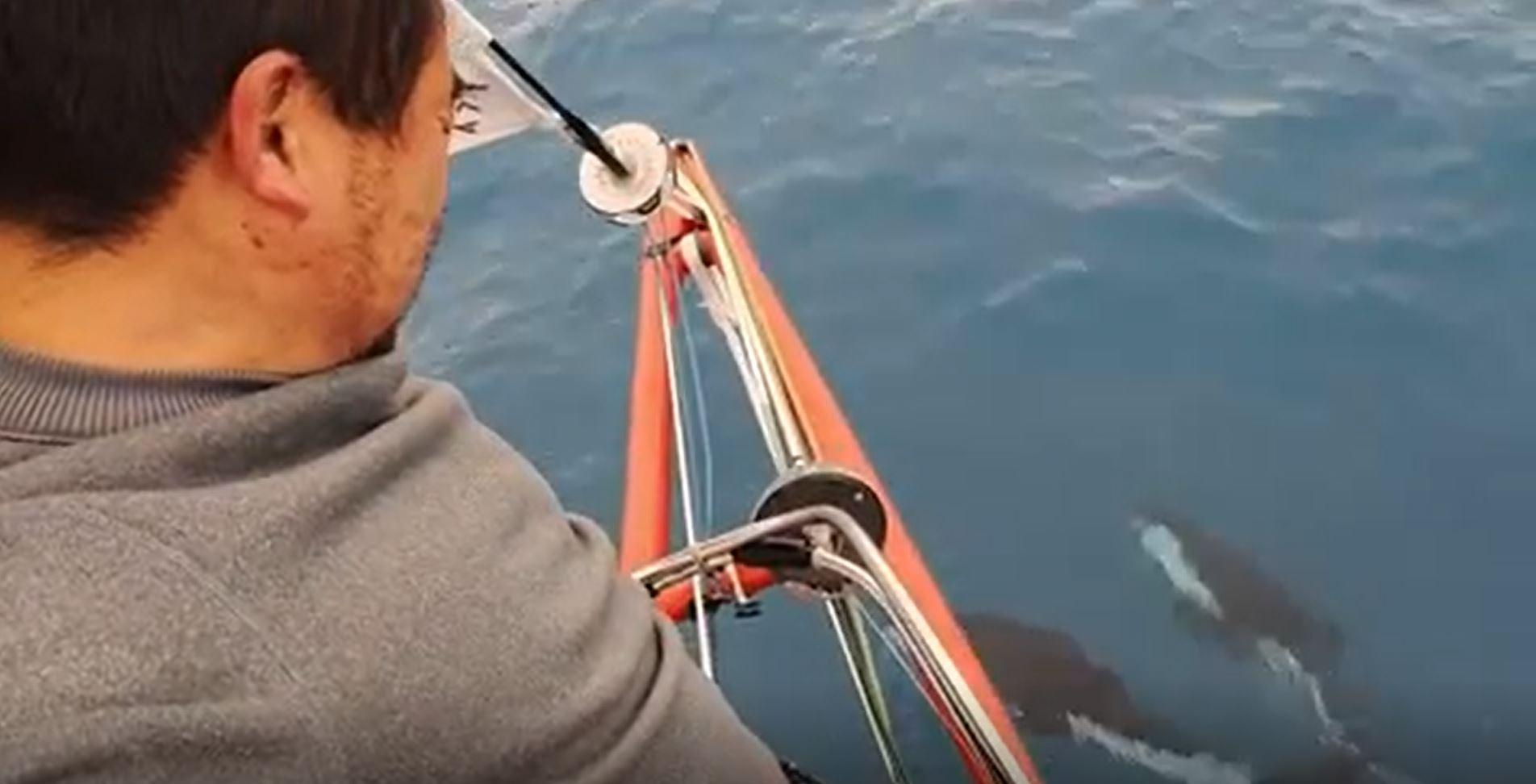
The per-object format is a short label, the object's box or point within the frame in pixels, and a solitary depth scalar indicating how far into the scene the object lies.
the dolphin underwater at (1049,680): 3.67
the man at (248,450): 0.74
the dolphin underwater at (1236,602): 3.81
